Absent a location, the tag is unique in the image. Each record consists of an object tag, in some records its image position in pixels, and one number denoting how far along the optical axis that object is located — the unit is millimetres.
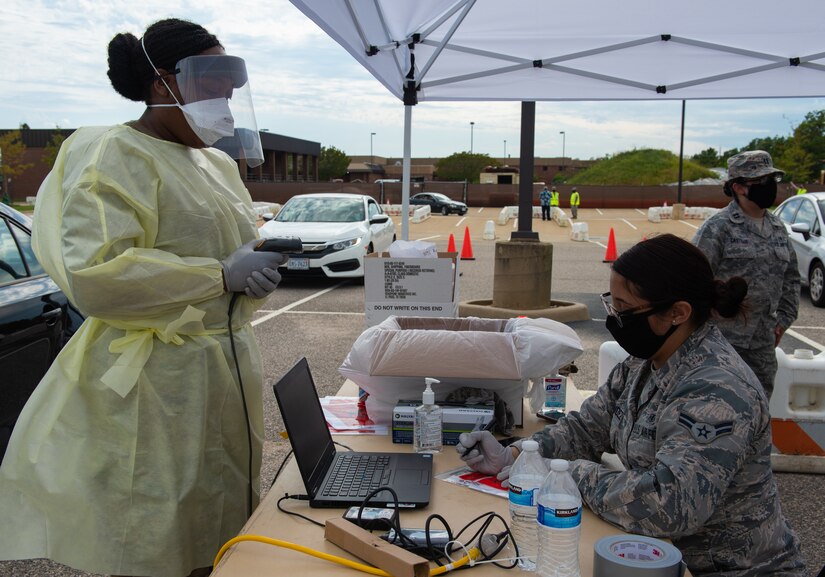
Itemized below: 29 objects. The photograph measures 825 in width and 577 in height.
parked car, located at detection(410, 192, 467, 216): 41969
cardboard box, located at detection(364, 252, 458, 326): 4117
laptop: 2172
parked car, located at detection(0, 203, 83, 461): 3670
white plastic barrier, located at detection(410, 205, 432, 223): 34656
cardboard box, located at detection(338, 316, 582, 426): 2766
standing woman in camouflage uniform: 4172
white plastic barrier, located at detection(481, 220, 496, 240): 24719
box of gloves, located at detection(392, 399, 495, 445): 2750
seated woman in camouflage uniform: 1925
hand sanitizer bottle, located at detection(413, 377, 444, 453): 2650
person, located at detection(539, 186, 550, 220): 34656
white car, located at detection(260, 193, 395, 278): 11562
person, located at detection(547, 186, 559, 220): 35750
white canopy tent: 4840
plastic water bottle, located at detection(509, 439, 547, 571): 1903
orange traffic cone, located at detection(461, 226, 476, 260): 15010
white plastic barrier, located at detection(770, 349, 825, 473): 4480
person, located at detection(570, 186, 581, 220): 36788
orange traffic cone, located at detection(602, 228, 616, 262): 15017
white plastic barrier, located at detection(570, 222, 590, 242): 23844
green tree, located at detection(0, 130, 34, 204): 52750
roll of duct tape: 1557
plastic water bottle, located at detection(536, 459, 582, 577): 1715
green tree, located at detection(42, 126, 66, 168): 55228
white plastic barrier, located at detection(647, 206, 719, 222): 34750
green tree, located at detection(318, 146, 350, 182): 87688
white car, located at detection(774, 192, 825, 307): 10625
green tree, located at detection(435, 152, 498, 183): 82688
